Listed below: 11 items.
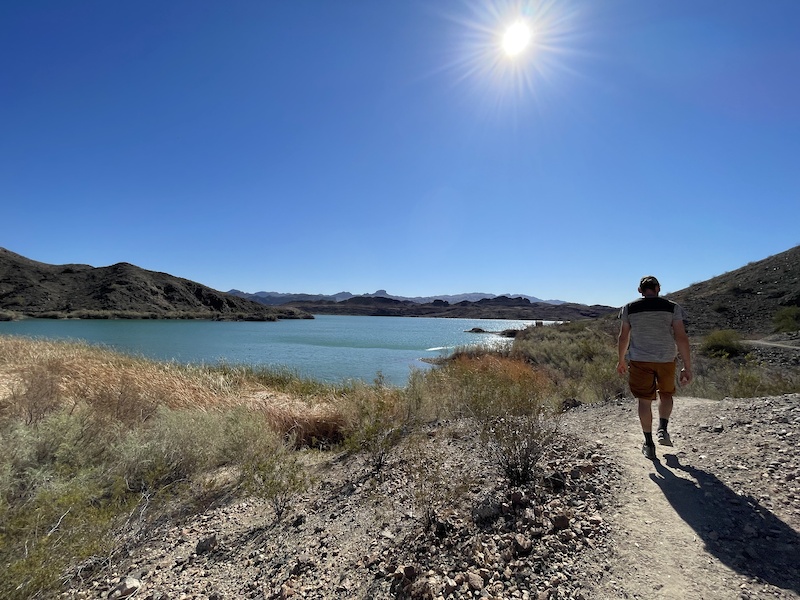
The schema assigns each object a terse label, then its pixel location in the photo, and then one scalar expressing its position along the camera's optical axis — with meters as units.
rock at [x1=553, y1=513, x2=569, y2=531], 2.80
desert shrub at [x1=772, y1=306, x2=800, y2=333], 16.64
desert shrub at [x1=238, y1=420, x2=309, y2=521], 4.04
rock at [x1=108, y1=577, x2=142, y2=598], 3.02
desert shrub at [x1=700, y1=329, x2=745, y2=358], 14.04
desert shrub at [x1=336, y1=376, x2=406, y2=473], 5.14
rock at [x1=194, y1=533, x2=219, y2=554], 3.55
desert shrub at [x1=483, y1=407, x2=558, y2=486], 3.65
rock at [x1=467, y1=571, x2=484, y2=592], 2.40
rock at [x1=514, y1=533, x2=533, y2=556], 2.64
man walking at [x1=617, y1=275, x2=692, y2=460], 4.09
